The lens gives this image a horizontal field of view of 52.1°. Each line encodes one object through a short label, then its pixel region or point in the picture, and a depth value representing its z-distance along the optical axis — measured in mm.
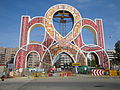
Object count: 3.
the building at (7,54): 120250
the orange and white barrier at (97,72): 22719
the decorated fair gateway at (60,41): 35875
